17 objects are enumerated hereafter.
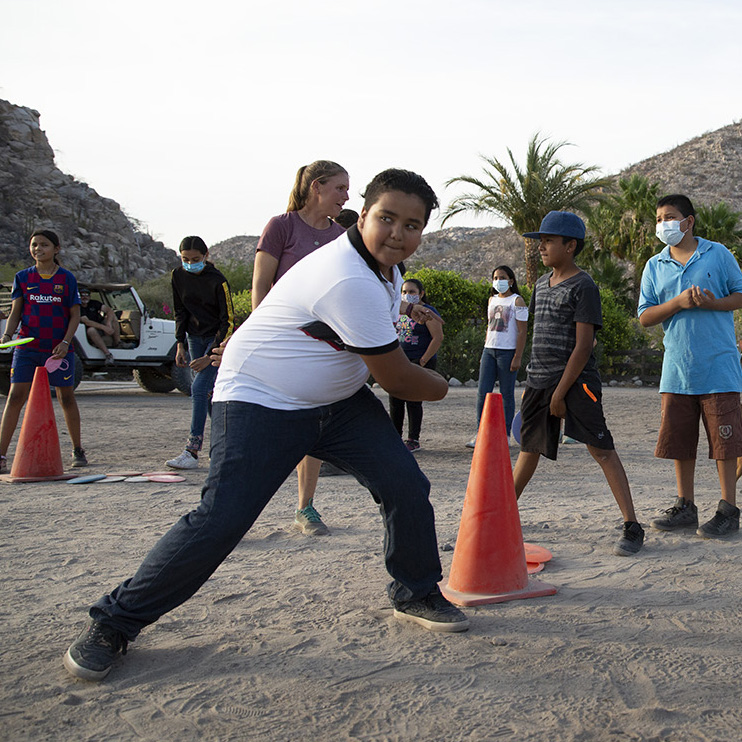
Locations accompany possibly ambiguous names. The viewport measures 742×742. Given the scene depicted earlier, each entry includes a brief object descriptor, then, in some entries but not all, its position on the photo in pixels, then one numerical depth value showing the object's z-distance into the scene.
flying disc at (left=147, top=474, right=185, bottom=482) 6.85
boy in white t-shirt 2.93
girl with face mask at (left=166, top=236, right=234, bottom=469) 7.47
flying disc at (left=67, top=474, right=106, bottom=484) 6.78
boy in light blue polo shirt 5.01
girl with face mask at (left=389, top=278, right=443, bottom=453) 8.62
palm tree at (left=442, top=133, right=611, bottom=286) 30.42
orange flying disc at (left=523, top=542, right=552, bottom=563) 4.44
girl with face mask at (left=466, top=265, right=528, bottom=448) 9.02
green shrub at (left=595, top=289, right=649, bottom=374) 22.61
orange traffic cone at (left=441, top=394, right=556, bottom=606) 3.91
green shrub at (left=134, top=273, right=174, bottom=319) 32.16
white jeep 16.58
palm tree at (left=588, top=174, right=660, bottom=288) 37.78
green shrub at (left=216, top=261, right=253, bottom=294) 38.28
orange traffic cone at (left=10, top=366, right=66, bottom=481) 6.87
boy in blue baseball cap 4.77
